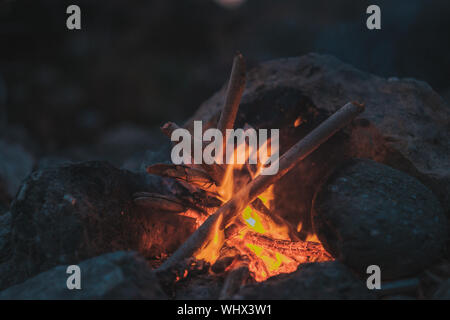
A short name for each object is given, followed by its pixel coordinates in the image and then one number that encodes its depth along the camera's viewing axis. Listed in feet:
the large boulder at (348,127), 8.96
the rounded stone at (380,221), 8.33
